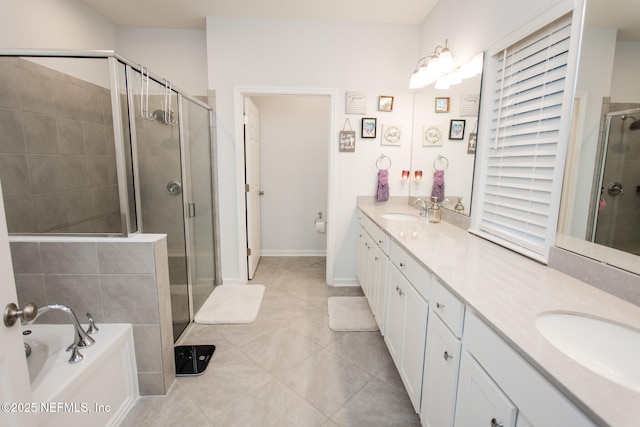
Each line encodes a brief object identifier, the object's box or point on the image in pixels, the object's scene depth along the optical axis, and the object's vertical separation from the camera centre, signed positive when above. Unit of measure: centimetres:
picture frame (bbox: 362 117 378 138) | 307 +43
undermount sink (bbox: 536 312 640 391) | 85 -49
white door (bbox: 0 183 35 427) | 80 -52
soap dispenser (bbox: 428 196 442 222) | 248 -34
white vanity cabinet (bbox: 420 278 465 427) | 112 -74
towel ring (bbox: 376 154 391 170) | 316 +11
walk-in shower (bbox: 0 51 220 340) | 173 +7
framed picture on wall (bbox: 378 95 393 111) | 305 +67
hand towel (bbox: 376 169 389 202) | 312 -15
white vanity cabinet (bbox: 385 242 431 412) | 144 -78
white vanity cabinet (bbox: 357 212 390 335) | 214 -76
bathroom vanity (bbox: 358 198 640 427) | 66 -47
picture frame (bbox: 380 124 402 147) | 311 +35
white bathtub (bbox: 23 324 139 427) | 122 -92
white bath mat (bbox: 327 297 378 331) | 250 -126
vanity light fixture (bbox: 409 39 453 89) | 226 +80
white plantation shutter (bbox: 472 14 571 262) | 137 +15
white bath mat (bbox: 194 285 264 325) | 260 -126
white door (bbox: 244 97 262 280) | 317 -12
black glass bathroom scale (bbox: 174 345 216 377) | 196 -129
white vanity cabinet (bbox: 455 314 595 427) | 67 -56
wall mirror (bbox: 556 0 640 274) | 103 +11
